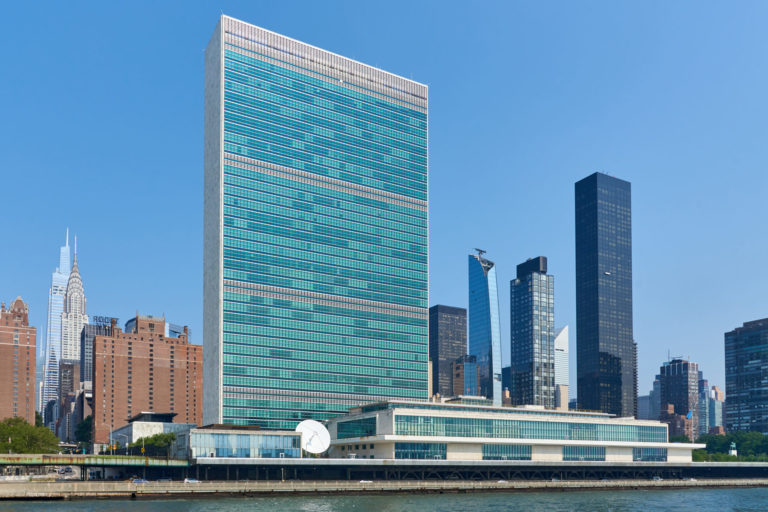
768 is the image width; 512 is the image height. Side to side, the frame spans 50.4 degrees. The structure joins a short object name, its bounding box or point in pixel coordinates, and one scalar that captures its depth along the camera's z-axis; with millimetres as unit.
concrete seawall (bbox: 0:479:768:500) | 152375
